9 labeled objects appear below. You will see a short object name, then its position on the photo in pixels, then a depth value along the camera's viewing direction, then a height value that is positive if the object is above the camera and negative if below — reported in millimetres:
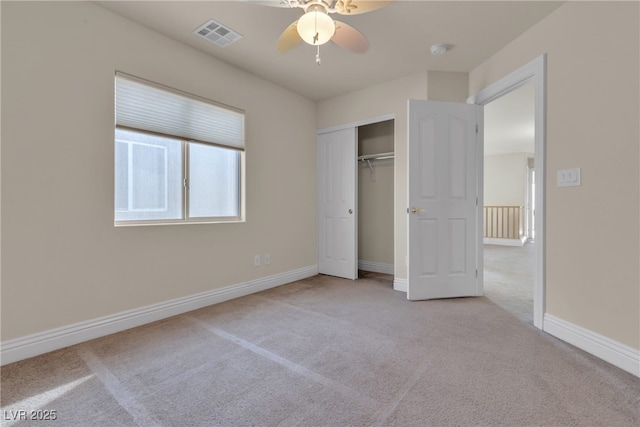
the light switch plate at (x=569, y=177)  2027 +227
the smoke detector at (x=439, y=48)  2713 +1509
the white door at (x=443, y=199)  3029 +109
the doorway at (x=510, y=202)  3491 +199
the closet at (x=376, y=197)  4379 +188
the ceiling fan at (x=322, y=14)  1655 +1167
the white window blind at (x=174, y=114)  2348 +869
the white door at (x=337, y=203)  3959 +84
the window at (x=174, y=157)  2361 +483
